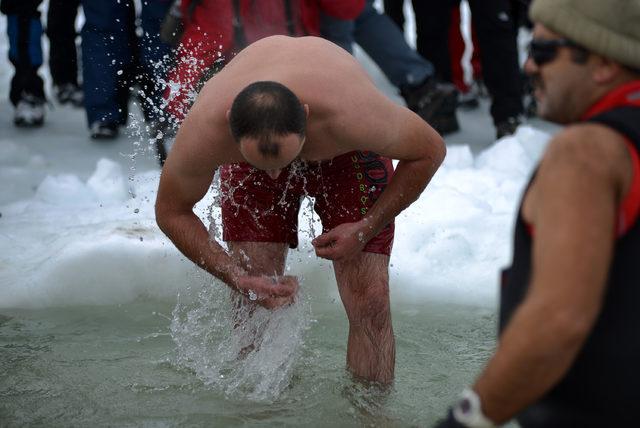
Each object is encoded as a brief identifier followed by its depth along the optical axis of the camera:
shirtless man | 6.87
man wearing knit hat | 5.76
